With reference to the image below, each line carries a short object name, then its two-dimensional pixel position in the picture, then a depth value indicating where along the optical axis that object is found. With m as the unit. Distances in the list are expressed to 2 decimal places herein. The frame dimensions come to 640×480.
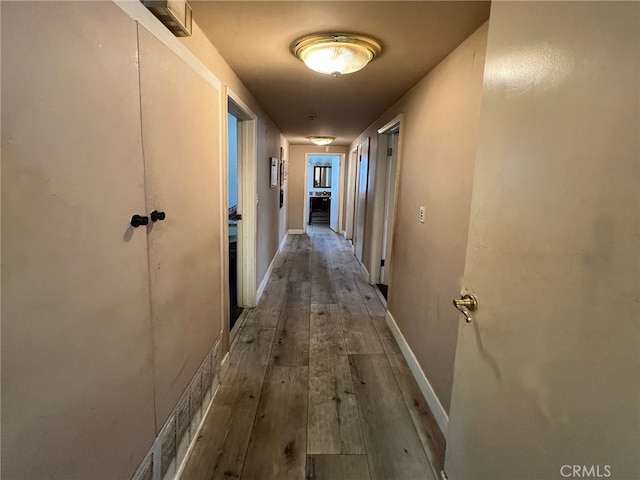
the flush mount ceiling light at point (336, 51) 1.62
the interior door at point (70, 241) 0.64
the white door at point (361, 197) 4.67
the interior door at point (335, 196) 7.83
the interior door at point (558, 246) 0.58
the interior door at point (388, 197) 3.71
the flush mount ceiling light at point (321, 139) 5.50
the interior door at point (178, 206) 1.15
